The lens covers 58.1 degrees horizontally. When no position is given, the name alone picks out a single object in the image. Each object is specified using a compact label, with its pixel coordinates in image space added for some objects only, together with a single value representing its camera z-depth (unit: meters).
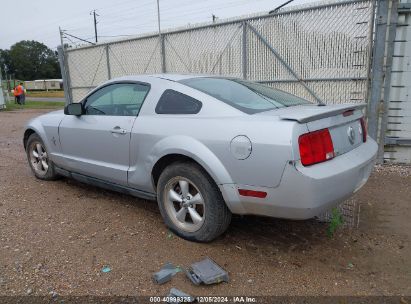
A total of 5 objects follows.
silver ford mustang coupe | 2.72
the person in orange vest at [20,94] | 24.33
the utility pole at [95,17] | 50.00
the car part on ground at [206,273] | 2.71
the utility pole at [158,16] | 9.07
